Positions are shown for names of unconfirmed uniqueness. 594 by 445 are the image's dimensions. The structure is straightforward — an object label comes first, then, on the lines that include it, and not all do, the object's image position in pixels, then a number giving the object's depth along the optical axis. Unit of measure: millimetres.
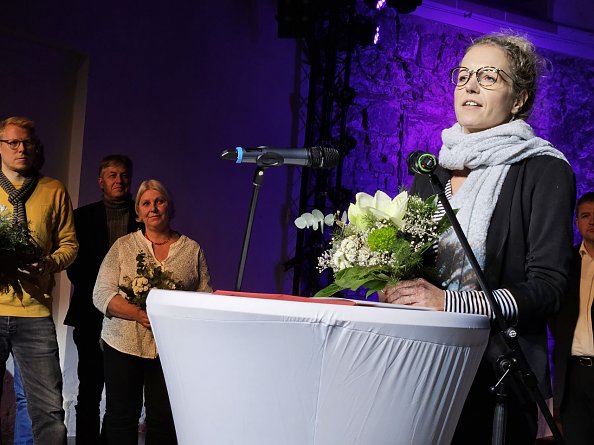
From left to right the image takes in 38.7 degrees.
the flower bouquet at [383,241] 1731
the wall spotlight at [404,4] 6316
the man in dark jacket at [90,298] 5039
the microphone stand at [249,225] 2113
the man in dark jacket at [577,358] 4152
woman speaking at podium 1753
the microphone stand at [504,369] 1598
